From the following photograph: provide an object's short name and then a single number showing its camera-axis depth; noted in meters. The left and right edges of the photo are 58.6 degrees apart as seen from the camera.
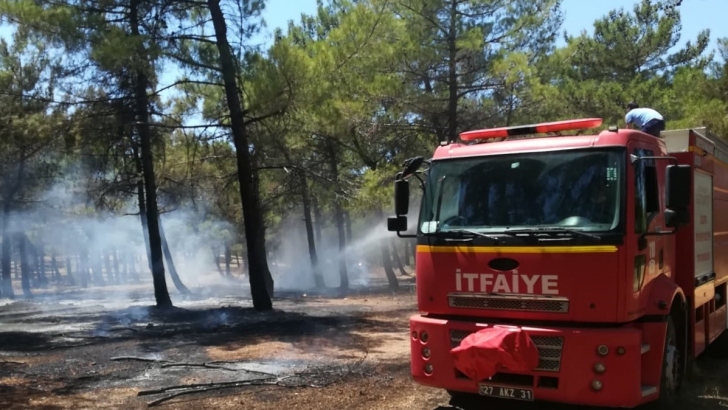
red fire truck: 5.17
